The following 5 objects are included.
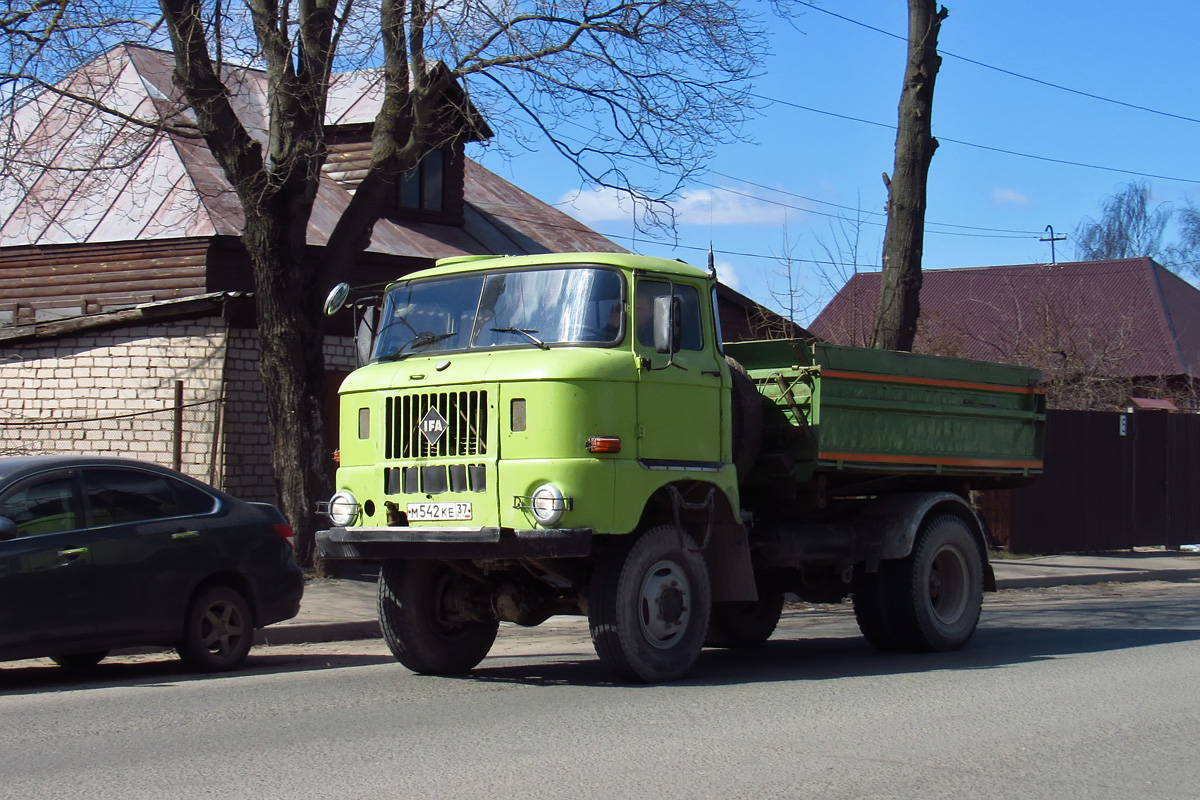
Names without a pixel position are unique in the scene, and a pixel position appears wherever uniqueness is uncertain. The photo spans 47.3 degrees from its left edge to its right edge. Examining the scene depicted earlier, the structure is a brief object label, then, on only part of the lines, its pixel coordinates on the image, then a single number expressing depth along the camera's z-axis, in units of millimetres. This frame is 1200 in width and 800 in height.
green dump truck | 8352
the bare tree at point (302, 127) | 14594
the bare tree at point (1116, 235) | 91750
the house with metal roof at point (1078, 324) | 29547
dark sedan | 8922
